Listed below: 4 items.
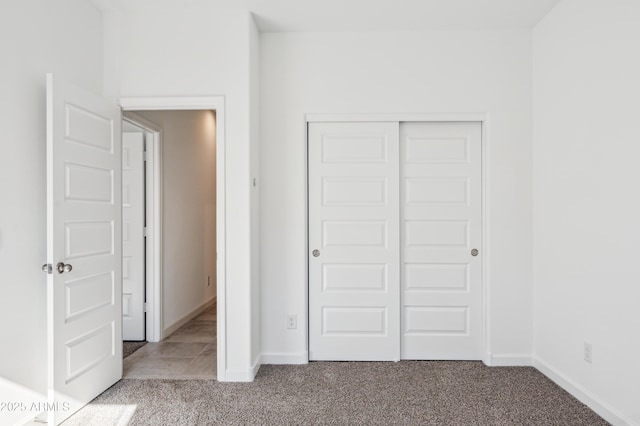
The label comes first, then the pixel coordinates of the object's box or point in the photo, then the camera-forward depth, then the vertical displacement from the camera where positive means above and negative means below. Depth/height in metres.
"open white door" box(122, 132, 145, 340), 3.93 -0.25
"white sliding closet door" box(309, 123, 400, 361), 3.32 -0.25
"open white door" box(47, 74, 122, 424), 2.25 -0.22
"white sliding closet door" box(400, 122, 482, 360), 3.32 -0.22
